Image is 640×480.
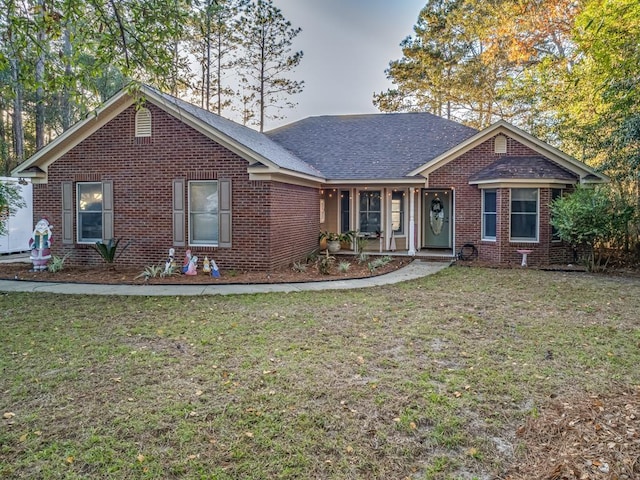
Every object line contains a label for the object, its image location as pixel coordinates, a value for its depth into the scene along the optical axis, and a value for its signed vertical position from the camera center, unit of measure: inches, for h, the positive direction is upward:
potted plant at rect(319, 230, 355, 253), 569.9 -12.8
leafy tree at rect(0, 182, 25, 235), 522.7 +33.7
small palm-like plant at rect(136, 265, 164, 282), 401.4 -40.9
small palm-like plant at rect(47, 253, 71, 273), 432.8 -37.0
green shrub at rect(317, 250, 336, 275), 430.6 -36.2
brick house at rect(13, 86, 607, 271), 430.3 +44.2
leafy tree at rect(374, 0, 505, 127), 930.1 +359.2
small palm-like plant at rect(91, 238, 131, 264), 423.2 -20.5
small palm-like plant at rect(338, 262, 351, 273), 450.9 -39.6
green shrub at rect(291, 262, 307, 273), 446.9 -39.8
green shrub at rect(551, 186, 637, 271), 448.7 +14.6
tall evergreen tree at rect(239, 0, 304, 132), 930.9 +369.5
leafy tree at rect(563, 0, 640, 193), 447.8 +160.8
